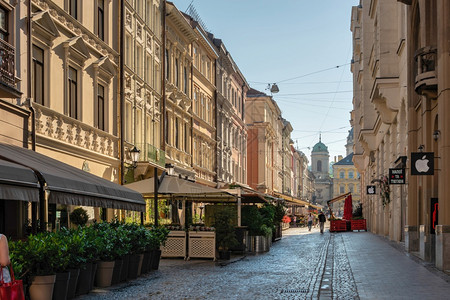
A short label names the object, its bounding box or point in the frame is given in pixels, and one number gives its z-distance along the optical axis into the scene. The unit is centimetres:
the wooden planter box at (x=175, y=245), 2139
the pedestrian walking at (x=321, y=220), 4944
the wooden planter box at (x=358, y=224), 5303
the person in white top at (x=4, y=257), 684
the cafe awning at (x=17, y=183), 1085
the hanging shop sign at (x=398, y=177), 2361
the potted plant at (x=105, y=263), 1347
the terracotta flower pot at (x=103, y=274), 1352
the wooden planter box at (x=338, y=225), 5194
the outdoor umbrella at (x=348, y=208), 5628
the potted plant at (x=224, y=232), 2134
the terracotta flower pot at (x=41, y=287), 1045
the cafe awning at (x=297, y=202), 6105
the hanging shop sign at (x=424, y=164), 1805
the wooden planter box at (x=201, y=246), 2127
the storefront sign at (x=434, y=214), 1903
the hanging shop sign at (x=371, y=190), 4084
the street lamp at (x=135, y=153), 2438
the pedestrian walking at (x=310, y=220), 5784
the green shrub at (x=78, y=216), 2306
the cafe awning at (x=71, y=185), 1264
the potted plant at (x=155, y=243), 1685
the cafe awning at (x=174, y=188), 2158
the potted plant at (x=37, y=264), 1043
